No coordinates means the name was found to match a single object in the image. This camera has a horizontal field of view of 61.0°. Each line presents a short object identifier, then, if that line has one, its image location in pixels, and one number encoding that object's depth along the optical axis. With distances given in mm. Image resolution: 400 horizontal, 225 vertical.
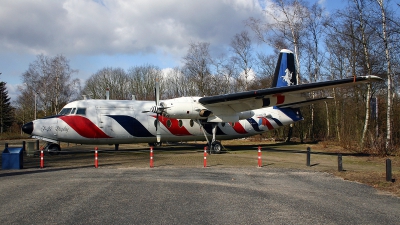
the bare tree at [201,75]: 42219
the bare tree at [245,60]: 40188
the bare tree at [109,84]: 52469
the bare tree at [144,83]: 53000
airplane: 17781
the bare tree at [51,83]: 41906
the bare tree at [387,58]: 17500
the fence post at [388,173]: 10030
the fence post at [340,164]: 12464
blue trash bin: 12633
